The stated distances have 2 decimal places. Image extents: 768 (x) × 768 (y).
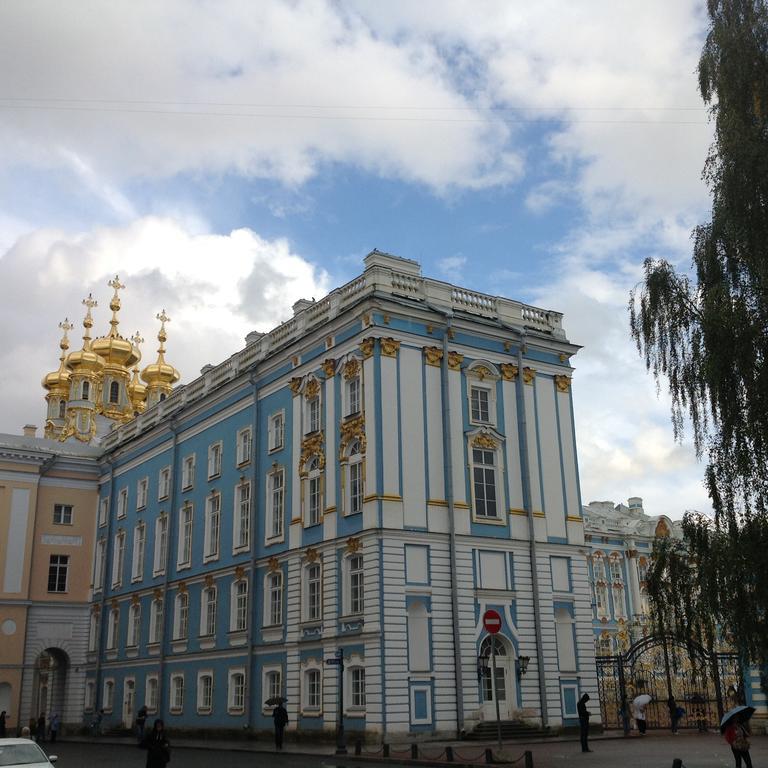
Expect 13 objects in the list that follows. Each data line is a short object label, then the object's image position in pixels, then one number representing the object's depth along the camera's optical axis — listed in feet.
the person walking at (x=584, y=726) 83.42
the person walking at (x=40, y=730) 138.92
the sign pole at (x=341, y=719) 88.89
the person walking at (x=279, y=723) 98.58
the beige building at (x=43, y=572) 160.56
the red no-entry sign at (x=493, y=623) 75.05
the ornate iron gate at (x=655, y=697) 103.81
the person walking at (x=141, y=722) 112.25
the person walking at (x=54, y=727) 136.36
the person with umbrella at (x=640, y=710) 100.37
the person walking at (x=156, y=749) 54.03
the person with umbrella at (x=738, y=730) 53.78
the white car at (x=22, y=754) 51.85
